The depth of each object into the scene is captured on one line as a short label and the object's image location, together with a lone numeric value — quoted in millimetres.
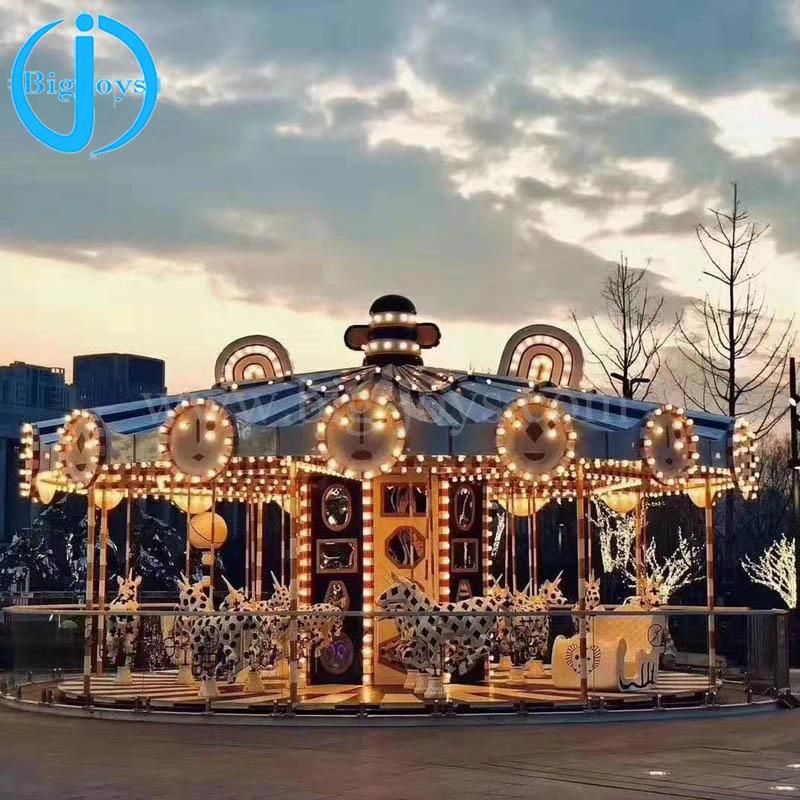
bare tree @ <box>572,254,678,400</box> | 39656
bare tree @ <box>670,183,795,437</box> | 37000
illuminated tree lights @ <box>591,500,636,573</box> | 41281
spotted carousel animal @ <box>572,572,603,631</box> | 20000
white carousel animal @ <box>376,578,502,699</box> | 15891
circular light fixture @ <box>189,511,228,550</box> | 21812
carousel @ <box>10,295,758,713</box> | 15875
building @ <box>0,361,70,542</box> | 82000
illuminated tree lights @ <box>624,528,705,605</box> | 40038
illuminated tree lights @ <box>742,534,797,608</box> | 36656
